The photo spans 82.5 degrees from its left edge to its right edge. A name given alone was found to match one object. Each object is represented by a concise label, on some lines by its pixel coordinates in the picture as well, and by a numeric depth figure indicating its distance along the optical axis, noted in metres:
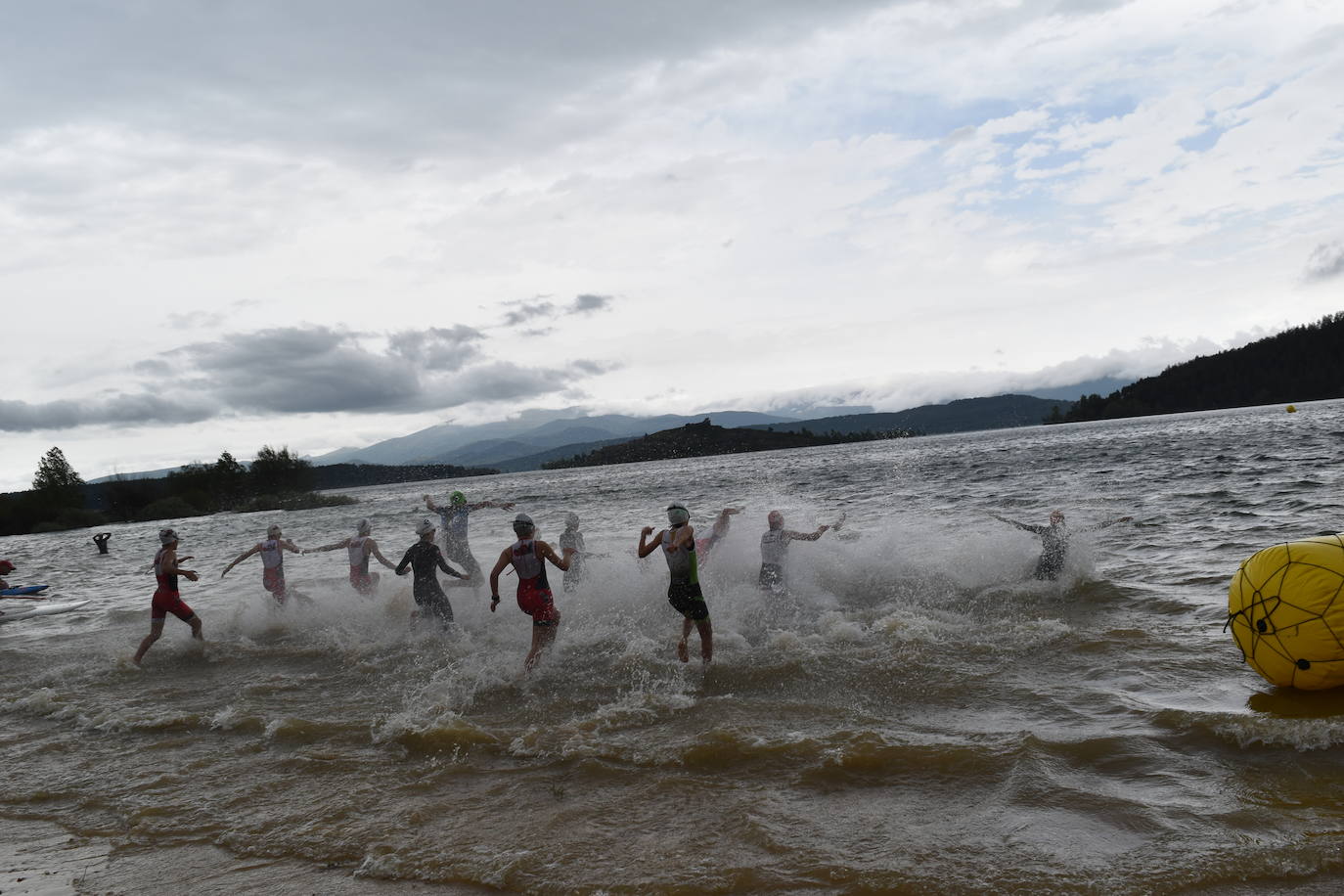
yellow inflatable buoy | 7.01
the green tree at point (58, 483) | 94.95
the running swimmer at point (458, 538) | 16.92
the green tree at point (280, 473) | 120.19
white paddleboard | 20.39
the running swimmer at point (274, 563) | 16.39
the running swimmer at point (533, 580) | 10.65
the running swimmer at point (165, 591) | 13.49
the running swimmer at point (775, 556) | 14.06
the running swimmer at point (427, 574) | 13.45
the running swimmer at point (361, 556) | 16.36
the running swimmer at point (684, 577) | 10.70
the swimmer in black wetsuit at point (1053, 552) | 14.09
